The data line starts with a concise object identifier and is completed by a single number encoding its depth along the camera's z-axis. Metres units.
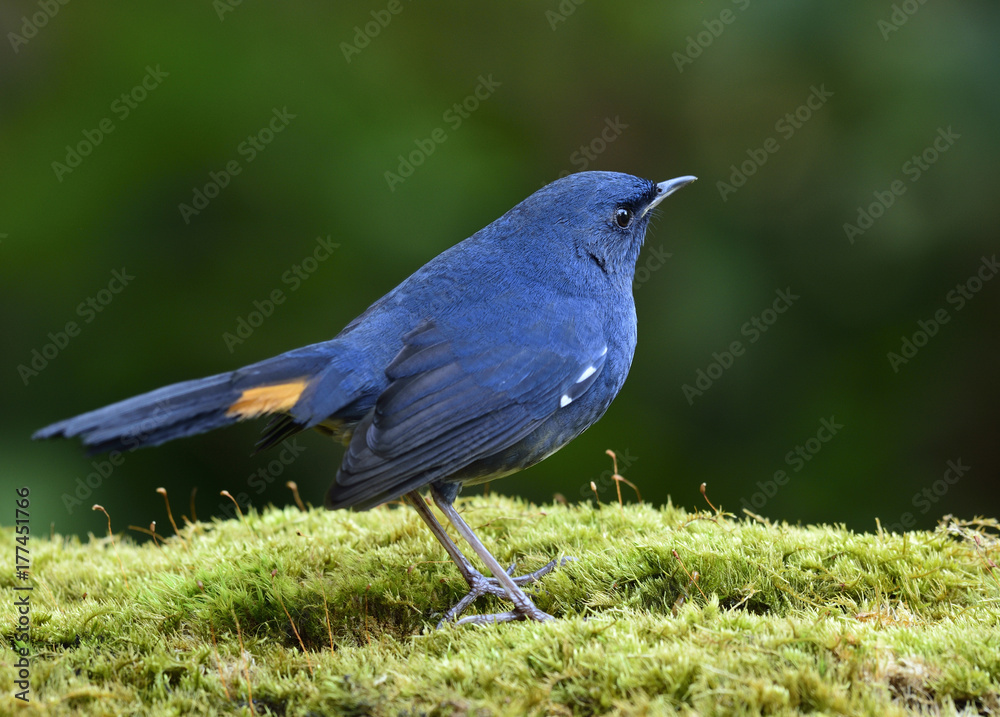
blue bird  6.16
